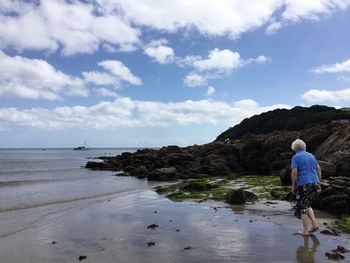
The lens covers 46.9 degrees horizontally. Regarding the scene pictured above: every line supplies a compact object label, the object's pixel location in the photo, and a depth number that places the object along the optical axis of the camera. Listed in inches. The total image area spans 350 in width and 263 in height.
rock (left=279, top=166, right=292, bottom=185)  819.4
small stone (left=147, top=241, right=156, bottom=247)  362.9
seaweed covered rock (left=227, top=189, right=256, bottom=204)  620.7
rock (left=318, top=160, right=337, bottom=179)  705.3
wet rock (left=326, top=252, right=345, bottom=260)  301.3
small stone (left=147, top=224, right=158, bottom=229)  447.5
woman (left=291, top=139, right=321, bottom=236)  379.6
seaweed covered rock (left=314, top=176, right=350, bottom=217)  489.1
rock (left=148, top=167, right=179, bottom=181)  1393.9
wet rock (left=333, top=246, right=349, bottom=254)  318.7
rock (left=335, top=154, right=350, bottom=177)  709.2
